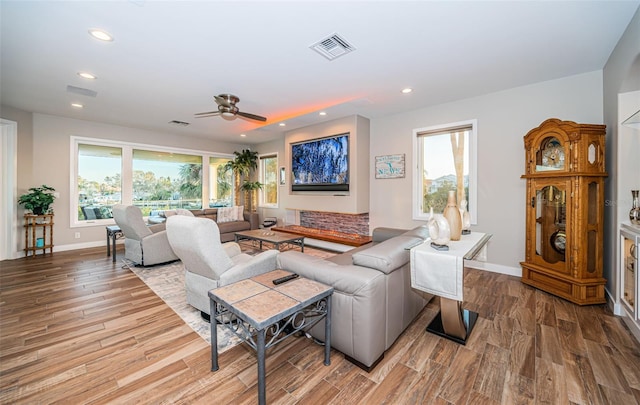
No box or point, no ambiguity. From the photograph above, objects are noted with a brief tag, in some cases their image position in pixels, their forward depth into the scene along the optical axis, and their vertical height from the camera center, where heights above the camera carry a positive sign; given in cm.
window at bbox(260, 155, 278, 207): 746 +66
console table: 184 -58
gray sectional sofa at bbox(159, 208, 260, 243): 588 -54
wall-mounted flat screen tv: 499 +81
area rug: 220 -113
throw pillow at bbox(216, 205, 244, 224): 637 -32
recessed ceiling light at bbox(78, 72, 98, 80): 311 +159
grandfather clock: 279 -4
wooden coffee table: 424 -63
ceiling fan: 375 +145
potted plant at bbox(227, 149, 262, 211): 739 +89
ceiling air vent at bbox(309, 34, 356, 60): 243 +159
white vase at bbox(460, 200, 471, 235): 272 -19
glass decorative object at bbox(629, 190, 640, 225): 222 -6
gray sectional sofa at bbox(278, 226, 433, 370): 173 -70
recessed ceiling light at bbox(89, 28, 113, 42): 229 +156
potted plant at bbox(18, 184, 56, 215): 447 +3
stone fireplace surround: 491 -59
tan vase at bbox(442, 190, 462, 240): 232 -13
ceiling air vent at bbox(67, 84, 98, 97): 356 +161
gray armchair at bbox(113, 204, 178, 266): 395 -62
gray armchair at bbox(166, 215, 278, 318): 212 -55
